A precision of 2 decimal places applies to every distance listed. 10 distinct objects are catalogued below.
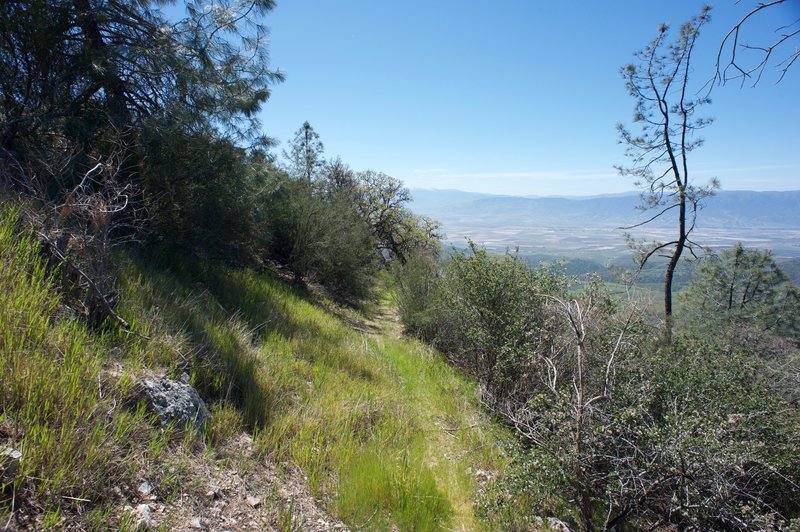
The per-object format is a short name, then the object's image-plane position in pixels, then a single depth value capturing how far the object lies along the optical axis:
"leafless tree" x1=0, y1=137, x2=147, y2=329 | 2.69
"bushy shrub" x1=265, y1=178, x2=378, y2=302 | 10.10
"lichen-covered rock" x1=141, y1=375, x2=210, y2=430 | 2.28
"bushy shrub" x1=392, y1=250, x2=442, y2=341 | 8.55
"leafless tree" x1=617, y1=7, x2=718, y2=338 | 8.32
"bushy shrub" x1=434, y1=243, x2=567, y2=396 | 4.92
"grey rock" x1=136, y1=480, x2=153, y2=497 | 1.78
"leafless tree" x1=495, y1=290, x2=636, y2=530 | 2.78
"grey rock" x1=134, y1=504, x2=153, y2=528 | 1.63
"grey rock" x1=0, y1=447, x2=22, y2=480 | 1.40
